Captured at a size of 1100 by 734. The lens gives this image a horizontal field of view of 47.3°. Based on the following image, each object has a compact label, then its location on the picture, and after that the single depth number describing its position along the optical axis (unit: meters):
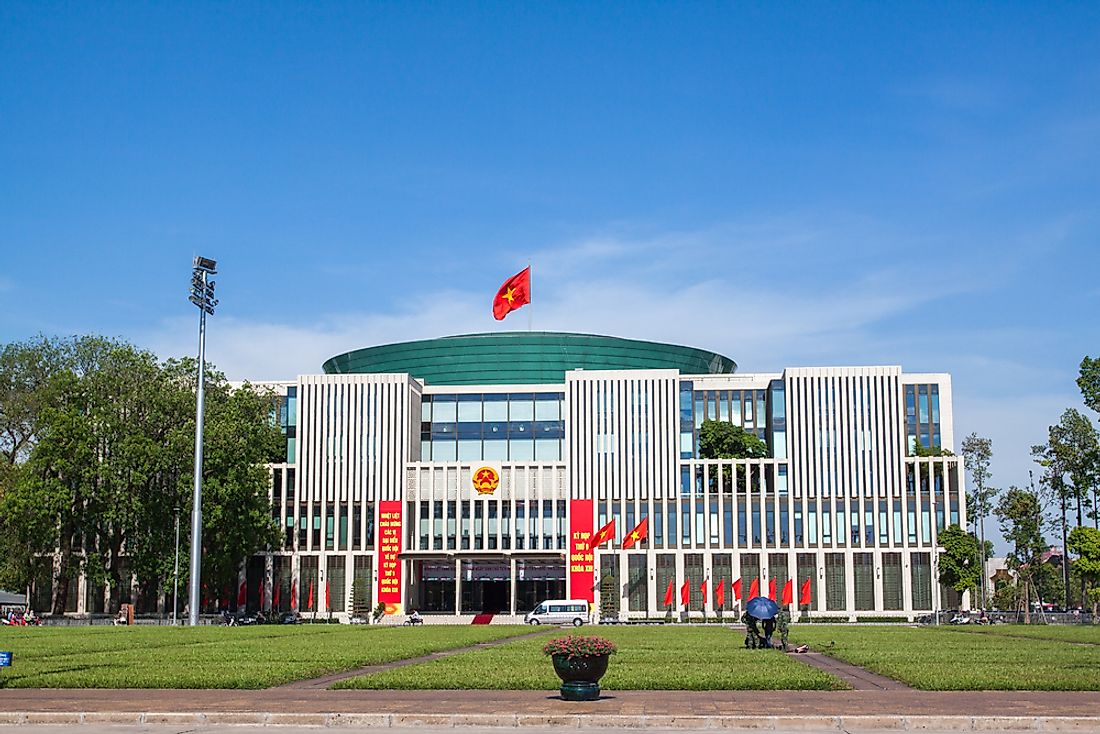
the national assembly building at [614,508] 103.81
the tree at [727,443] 111.44
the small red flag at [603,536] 96.88
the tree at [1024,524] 105.44
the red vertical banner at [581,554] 103.49
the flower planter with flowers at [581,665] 21.14
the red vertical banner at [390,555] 104.14
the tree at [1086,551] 79.25
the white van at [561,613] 86.81
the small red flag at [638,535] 99.44
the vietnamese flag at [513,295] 91.81
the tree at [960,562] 98.94
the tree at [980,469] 109.81
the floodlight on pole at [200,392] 68.44
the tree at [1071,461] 90.00
